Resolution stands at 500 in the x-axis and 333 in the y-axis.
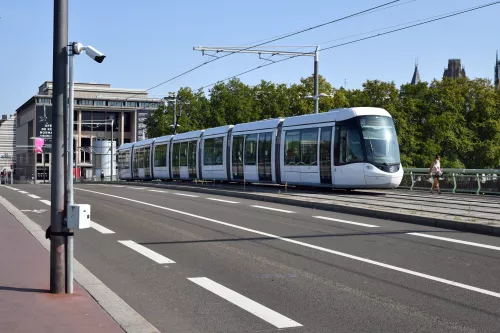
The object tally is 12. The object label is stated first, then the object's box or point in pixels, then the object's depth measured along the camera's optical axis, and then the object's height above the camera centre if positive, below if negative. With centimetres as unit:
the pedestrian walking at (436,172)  2795 -17
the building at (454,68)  18862 +2836
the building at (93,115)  13162 +1063
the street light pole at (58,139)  750 +32
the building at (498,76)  19918 +2758
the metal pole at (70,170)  740 -3
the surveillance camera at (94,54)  772 +133
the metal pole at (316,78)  3253 +439
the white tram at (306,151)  2481 +73
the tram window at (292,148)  2825 +85
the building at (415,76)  18825 +2607
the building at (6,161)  17200 +160
